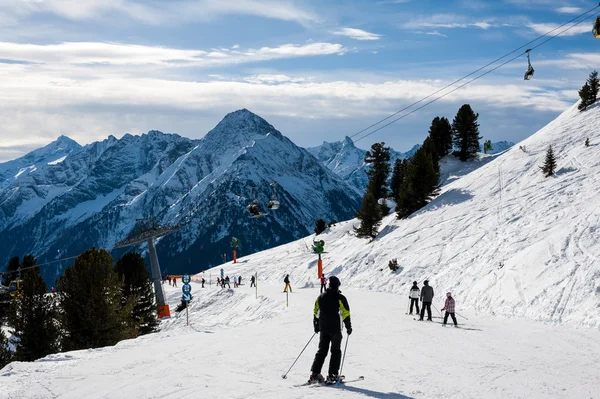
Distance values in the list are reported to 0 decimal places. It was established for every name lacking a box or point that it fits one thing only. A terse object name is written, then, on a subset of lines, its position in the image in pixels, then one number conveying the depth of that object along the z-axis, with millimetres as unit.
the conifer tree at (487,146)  90069
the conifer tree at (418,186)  57938
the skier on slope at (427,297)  23641
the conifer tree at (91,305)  29953
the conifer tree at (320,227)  86150
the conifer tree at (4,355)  29836
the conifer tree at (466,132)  79000
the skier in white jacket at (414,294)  25922
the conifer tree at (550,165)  46219
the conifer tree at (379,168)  77125
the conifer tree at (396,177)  85750
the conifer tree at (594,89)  61319
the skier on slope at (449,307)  21969
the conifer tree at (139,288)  42344
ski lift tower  60938
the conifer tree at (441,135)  83875
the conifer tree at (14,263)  61362
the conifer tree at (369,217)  57219
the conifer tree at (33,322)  29406
